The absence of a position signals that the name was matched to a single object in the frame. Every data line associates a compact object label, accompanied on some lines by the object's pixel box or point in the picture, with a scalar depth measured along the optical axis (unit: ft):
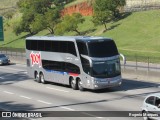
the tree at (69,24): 309.16
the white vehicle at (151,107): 59.36
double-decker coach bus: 99.35
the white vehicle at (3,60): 190.60
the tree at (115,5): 307.50
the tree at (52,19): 343.96
